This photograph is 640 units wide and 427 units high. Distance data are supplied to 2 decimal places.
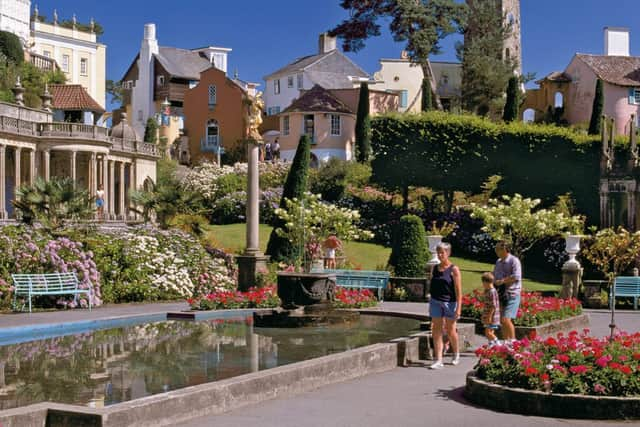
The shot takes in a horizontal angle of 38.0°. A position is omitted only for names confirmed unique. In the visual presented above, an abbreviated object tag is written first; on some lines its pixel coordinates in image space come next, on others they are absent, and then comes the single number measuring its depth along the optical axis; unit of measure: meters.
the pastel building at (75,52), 78.69
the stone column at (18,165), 50.03
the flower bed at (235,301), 20.52
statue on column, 24.50
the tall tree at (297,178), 39.31
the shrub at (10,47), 62.38
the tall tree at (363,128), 62.75
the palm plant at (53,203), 25.03
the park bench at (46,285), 21.42
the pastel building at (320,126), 69.81
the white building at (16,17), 70.56
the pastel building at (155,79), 85.75
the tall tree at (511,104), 56.44
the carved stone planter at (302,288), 18.34
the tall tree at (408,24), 60.59
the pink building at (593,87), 67.25
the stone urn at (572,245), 26.73
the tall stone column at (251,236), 24.77
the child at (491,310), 13.75
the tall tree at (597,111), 56.84
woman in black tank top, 13.12
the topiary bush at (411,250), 29.05
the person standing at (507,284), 14.03
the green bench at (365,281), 25.62
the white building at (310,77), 79.31
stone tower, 75.50
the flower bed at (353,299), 20.11
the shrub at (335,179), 52.53
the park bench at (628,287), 25.66
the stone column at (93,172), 54.69
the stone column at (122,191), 59.69
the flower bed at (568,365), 9.95
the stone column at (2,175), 48.01
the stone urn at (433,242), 26.73
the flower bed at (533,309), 17.56
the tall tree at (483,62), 69.00
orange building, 76.00
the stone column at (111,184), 57.75
